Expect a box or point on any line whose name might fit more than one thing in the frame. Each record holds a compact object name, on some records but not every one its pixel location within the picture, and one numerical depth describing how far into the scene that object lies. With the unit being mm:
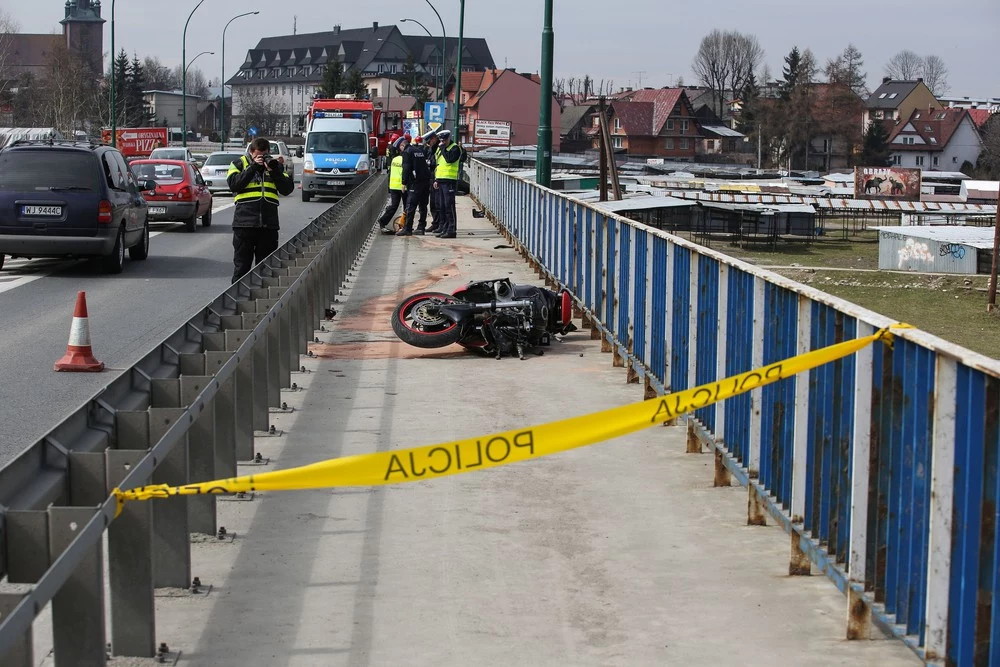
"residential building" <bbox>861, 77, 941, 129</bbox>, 163750
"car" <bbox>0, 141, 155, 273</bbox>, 19891
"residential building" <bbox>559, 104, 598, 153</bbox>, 148000
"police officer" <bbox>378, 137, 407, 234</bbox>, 29114
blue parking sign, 57706
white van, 44375
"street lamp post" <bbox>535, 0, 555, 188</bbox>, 24922
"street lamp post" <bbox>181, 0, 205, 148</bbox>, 74238
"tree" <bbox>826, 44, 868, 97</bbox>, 148662
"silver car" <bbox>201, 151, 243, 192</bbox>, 47219
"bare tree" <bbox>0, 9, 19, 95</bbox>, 59769
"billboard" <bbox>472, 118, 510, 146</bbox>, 47438
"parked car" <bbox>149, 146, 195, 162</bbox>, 47125
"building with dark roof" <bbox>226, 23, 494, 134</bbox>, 191625
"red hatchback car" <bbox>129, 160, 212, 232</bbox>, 29984
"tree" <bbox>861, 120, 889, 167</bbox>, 143000
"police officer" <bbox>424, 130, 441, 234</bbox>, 28953
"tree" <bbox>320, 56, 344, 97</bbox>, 162375
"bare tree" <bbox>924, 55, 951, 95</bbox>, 188875
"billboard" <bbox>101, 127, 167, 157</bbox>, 60938
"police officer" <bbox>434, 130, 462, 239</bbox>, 28688
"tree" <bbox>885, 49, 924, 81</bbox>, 190762
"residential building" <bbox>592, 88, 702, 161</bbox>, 148875
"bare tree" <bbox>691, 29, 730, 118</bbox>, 176875
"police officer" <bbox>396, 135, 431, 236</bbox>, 28656
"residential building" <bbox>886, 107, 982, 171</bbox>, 154375
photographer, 14633
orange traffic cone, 11945
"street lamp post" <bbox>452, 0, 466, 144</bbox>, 55000
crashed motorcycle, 12914
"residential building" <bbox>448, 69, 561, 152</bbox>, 135750
